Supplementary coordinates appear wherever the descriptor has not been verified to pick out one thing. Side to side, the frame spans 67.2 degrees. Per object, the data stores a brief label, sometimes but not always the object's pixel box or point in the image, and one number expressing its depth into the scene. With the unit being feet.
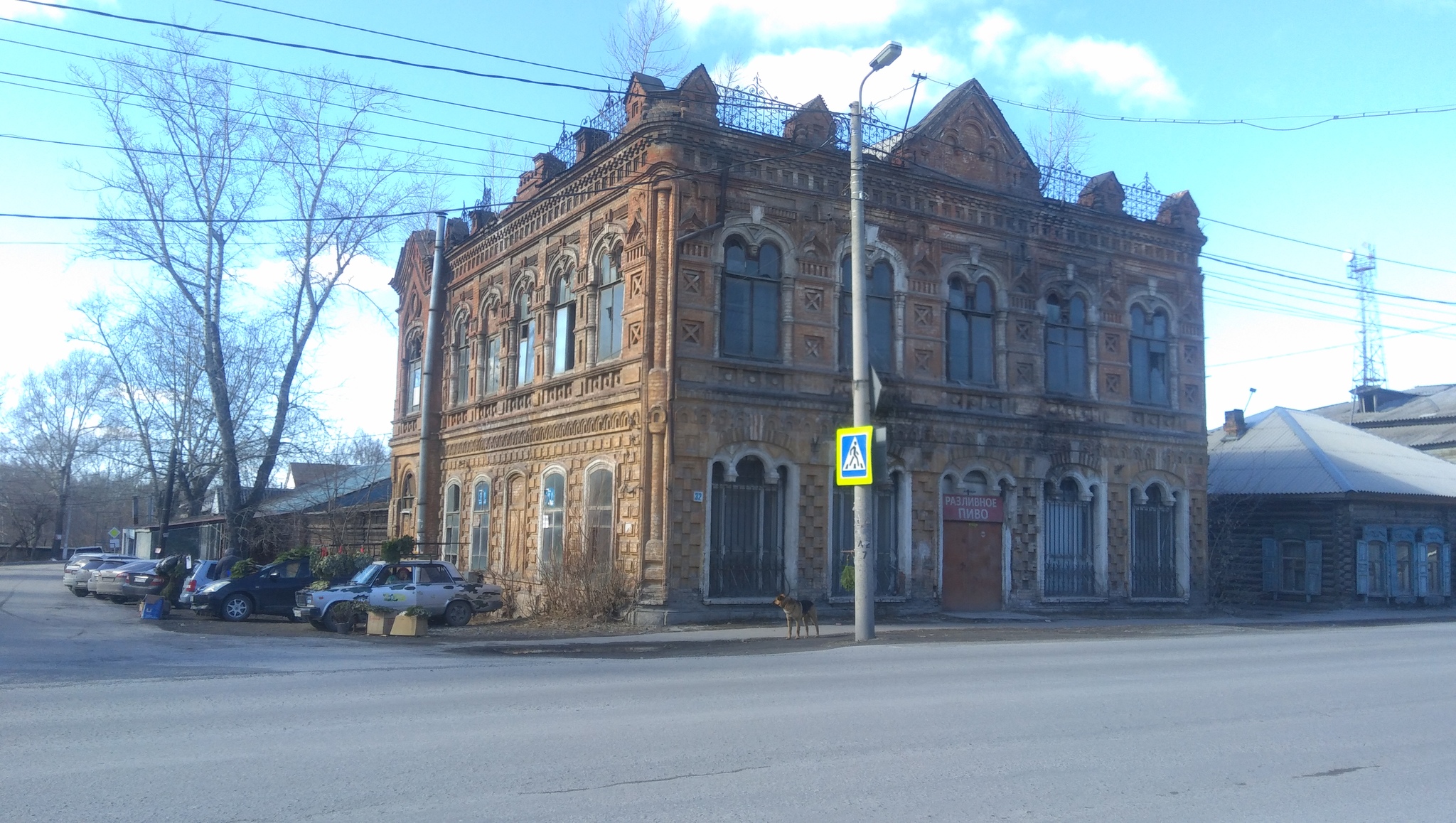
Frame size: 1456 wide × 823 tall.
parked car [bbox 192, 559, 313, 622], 78.48
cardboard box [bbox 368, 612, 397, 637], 67.00
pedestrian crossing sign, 60.49
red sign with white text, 79.71
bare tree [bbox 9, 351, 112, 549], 250.57
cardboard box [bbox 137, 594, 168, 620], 77.56
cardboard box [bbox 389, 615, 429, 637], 64.69
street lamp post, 60.64
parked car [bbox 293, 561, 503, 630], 71.51
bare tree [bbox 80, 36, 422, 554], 114.83
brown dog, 61.00
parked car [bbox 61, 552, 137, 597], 113.09
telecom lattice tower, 193.98
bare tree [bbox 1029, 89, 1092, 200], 87.97
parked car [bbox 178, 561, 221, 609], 82.79
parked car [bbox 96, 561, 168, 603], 101.35
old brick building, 70.85
